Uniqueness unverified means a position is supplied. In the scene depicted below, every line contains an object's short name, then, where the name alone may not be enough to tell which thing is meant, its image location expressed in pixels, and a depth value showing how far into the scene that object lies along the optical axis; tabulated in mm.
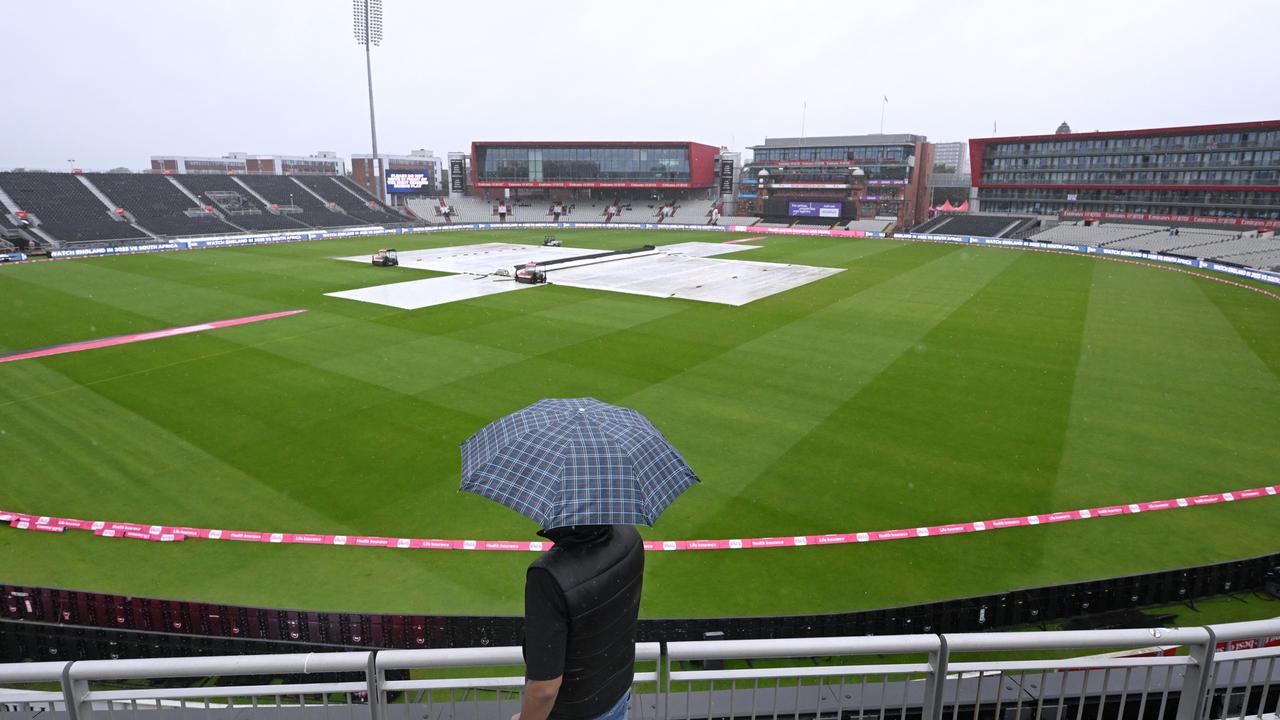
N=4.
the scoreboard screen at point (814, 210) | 93625
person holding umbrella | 3693
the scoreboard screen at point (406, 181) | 103000
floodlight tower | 91562
